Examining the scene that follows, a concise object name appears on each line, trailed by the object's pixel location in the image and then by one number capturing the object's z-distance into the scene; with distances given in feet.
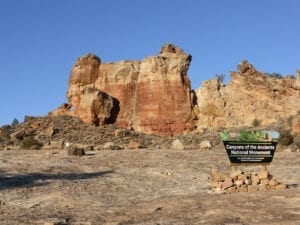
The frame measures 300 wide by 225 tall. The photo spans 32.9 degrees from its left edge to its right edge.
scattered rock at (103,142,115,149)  116.14
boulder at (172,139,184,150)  115.03
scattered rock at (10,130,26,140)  163.91
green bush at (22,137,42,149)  120.57
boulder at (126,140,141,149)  116.19
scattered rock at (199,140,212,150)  121.97
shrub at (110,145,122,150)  110.73
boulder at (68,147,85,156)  86.58
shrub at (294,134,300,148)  126.09
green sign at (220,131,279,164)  55.93
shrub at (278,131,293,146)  133.80
